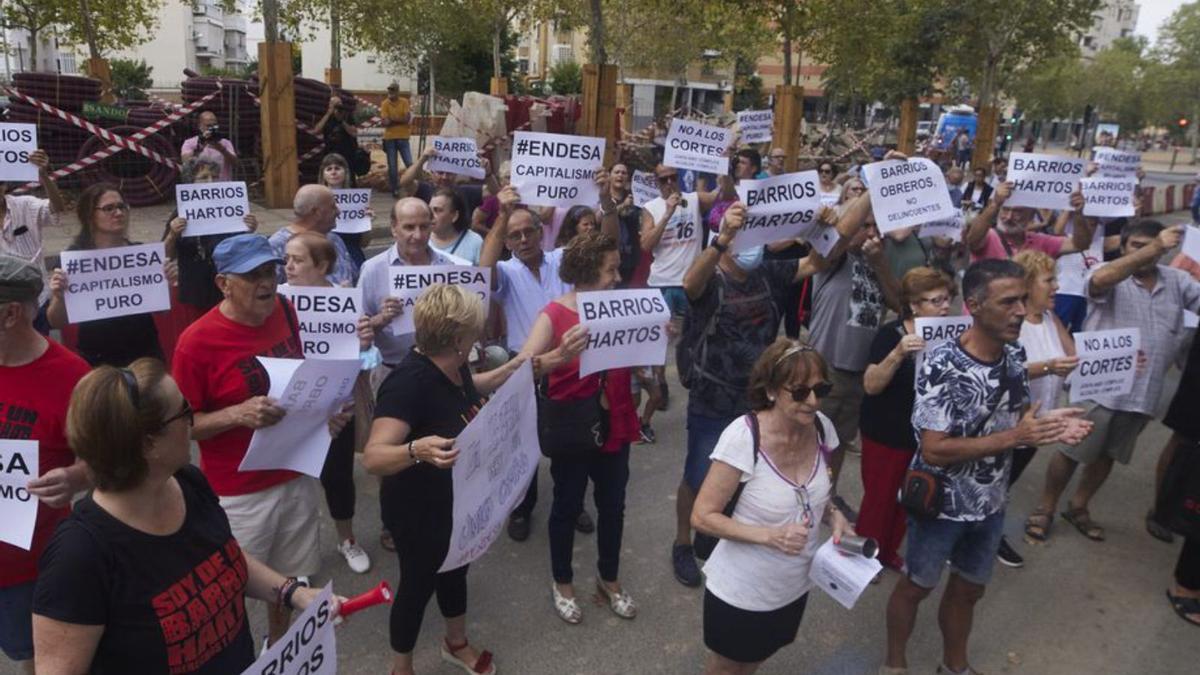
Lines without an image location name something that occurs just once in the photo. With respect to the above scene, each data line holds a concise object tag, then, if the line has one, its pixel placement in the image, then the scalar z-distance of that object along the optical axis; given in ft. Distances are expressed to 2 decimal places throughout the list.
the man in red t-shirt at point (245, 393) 9.95
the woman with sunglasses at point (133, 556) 6.01
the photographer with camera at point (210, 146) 31.17
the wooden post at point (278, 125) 44.27
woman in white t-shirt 9.30
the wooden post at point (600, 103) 41.65
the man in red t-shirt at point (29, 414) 8.41
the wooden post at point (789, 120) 58.95
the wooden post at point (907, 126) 70.64
